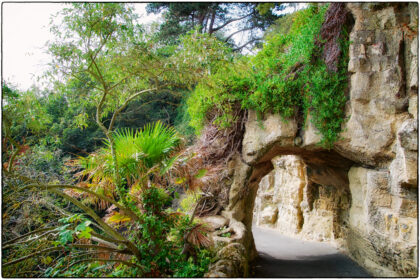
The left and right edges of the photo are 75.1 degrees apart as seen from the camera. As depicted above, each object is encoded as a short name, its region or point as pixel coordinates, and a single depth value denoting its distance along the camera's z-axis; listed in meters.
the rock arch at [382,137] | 4.21
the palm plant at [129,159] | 3.55
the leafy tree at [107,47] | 3.33
